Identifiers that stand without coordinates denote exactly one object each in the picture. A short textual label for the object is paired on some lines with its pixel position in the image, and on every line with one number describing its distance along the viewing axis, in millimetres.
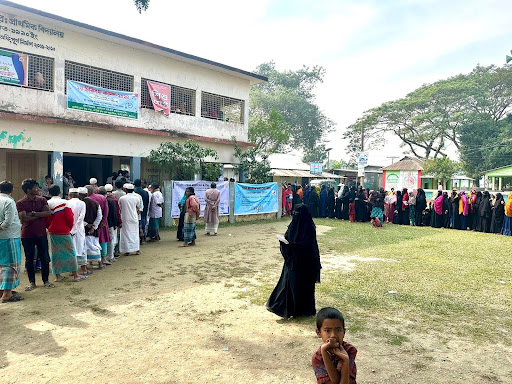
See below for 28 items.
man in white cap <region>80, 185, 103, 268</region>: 6617
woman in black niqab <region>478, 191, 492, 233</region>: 13750
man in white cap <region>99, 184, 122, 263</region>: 7414
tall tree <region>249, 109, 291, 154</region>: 25219
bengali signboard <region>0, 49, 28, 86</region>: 10375
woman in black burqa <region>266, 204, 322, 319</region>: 4688
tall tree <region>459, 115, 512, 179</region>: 29919
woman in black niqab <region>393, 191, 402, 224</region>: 15859
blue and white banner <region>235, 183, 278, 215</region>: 14664
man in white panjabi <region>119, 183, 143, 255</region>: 8023
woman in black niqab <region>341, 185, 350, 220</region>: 16812
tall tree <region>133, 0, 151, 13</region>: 5305
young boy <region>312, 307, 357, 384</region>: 2143
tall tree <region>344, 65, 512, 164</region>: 31764
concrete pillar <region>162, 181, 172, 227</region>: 12141
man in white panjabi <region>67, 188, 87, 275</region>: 6227
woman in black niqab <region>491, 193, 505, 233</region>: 13469
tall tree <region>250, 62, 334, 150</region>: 38219
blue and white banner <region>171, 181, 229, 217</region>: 12359
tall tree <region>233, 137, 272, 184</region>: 16547
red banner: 13806
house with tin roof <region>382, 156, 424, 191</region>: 30766
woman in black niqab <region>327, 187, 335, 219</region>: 17642
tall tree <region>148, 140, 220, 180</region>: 13297
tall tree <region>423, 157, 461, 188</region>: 29500
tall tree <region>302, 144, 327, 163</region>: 43941
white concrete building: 10727
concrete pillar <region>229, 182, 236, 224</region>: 14266
